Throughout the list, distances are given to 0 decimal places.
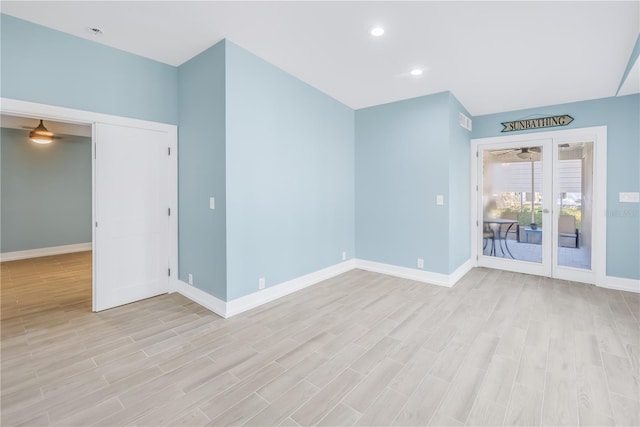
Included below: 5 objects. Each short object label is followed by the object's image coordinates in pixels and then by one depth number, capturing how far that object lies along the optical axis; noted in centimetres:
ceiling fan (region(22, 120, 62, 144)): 532
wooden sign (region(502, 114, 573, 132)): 461
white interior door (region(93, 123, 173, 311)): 327
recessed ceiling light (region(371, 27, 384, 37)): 271
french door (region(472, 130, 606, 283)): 450
